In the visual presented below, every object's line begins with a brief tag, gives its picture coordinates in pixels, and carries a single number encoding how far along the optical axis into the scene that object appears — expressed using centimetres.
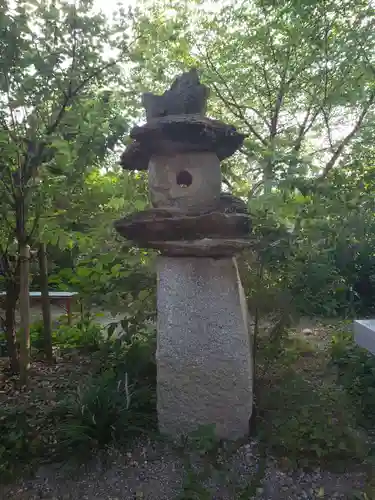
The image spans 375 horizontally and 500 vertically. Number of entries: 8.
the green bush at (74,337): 488
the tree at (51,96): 285
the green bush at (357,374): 342
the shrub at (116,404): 277
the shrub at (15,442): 263
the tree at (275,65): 377
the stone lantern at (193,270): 271
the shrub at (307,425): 271
